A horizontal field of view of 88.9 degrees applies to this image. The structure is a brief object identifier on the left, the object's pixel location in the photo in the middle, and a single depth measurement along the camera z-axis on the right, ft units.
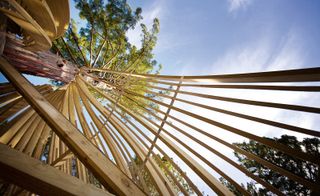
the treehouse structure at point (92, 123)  2.77
